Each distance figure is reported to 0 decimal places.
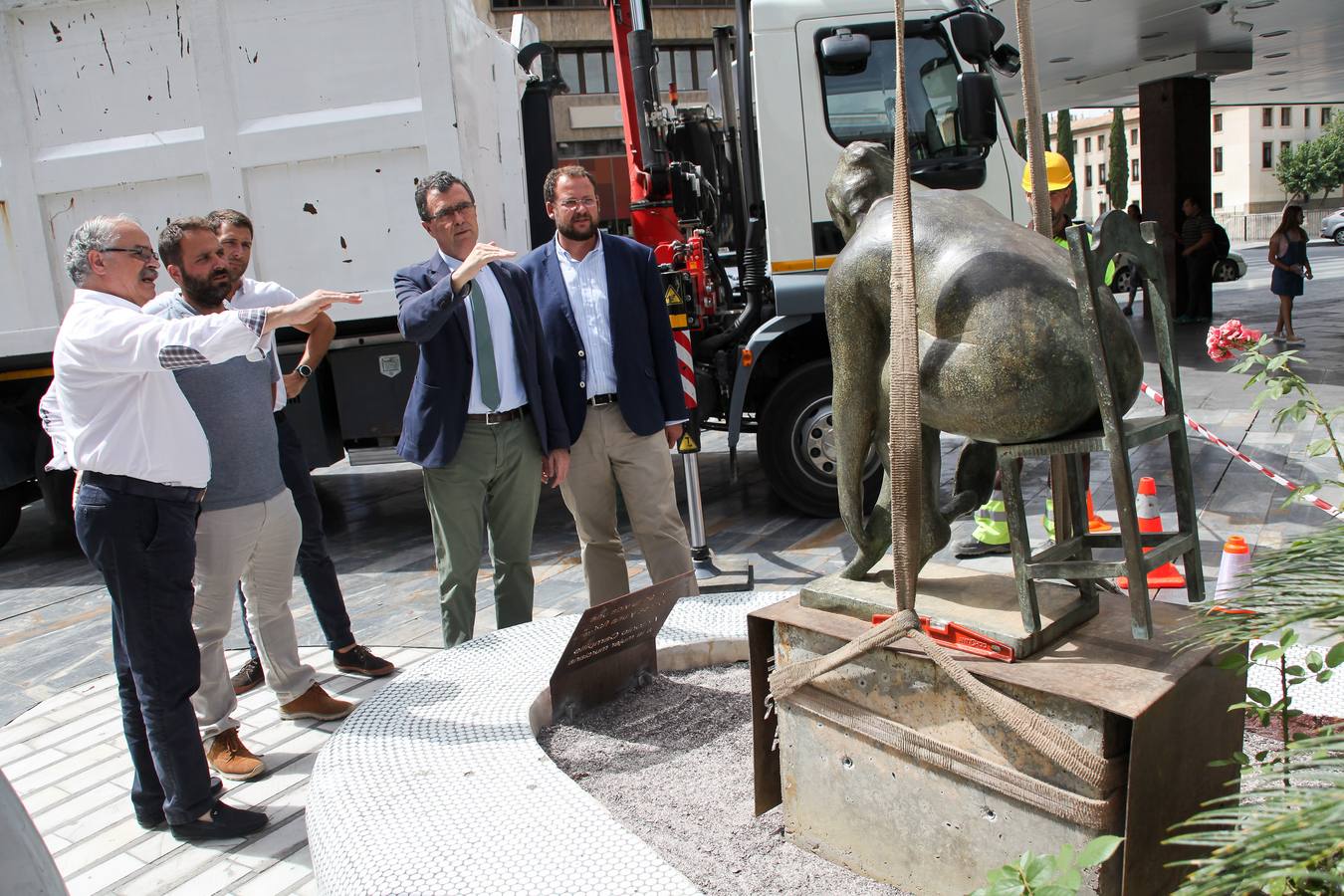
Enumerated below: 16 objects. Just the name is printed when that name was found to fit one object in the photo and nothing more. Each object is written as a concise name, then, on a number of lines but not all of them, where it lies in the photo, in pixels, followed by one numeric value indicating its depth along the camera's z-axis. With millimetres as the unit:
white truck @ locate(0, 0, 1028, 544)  5371
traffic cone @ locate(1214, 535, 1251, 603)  3338
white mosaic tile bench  1795
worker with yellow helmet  4508
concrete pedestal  1722
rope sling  1739
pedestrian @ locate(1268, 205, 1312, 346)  10852
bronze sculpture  1814
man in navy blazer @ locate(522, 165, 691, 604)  3693
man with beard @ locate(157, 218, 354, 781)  3160
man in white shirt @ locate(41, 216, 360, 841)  2521
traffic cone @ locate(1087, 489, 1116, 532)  4426
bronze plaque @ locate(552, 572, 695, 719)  2768
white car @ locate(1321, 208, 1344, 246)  32884
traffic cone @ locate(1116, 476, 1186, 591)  3896
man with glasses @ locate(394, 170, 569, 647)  3416
